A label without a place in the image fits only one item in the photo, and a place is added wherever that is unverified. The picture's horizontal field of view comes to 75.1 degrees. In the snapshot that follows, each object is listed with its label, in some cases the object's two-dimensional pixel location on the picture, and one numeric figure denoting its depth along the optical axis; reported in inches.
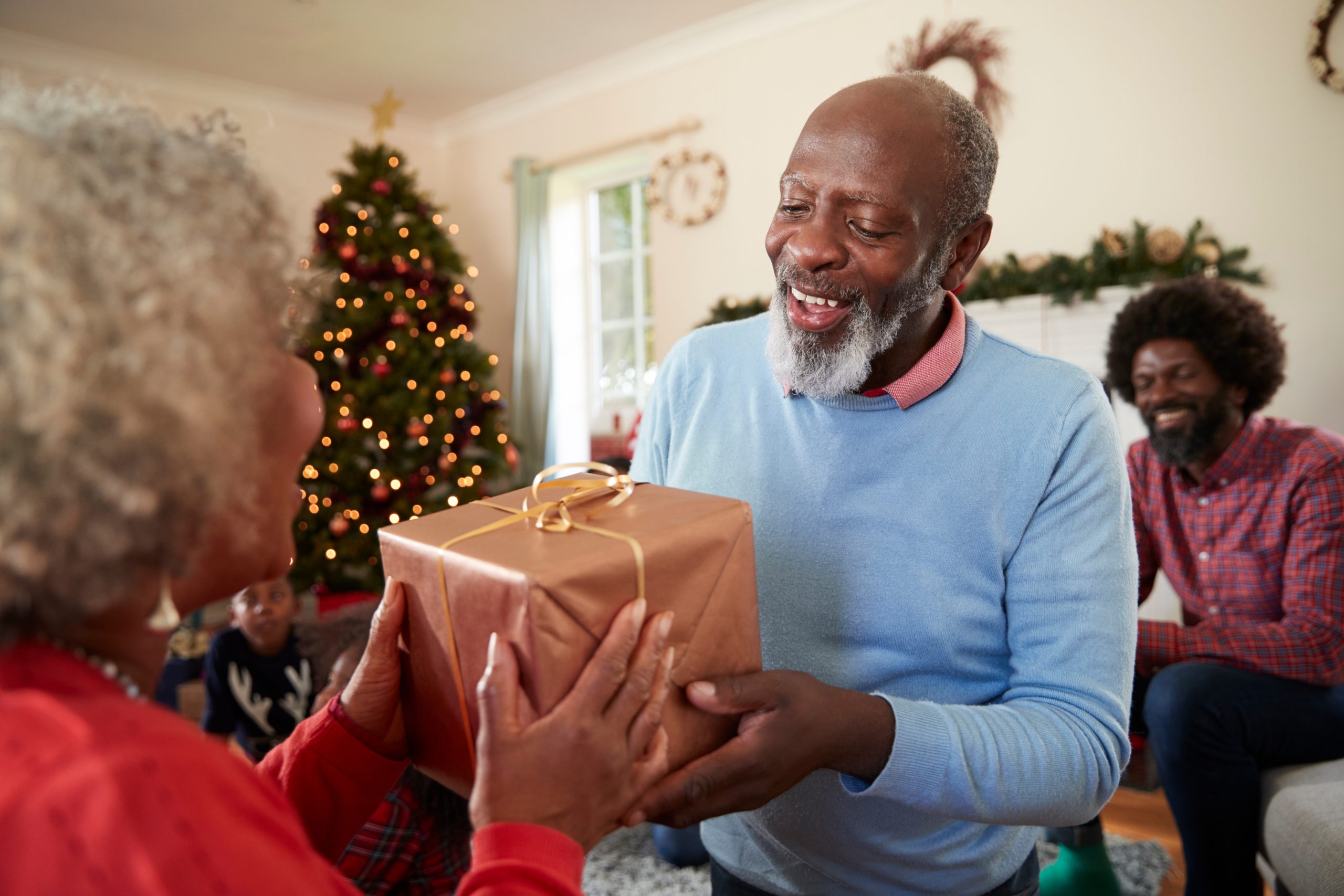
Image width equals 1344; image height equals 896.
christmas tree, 168.2
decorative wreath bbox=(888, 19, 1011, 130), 143.4
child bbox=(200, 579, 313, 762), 103.3
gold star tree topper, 173.8
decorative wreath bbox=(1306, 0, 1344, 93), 116.3
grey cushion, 63.1
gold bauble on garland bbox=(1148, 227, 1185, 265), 124.1
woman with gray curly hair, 18.5
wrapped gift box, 27.5
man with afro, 78.4
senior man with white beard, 33.4
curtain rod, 182.7
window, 203.9
